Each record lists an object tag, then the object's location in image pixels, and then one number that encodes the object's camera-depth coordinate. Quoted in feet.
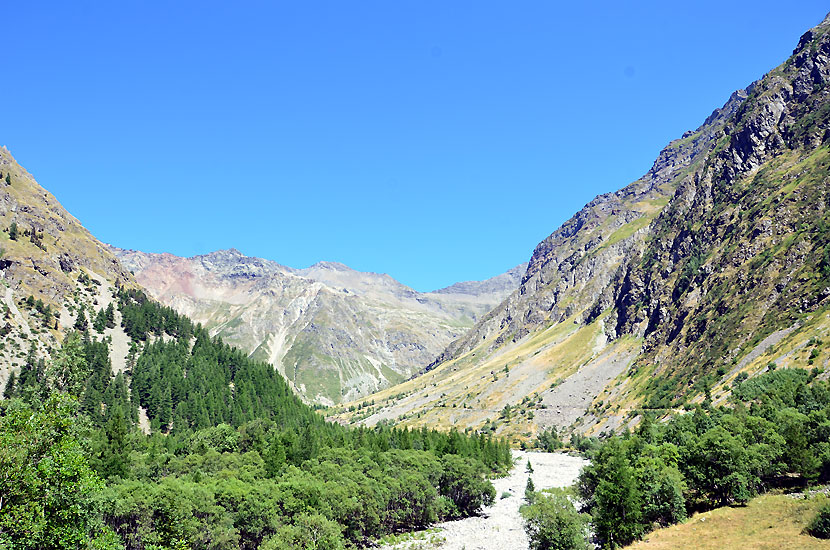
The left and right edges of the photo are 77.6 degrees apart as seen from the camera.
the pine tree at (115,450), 276.21
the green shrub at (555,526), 198.11
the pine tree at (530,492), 334.93
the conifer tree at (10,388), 497.05
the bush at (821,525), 164.96
